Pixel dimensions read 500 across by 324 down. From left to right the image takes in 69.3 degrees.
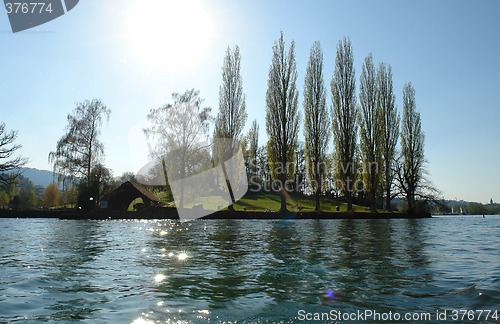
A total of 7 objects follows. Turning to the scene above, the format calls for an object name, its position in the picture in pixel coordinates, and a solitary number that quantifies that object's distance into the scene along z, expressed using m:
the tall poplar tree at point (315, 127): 42.16
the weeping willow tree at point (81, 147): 40.69
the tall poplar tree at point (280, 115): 40.50
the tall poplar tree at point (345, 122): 42.84
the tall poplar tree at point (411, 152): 46.16
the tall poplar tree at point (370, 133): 44.03
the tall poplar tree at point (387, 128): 45.09
